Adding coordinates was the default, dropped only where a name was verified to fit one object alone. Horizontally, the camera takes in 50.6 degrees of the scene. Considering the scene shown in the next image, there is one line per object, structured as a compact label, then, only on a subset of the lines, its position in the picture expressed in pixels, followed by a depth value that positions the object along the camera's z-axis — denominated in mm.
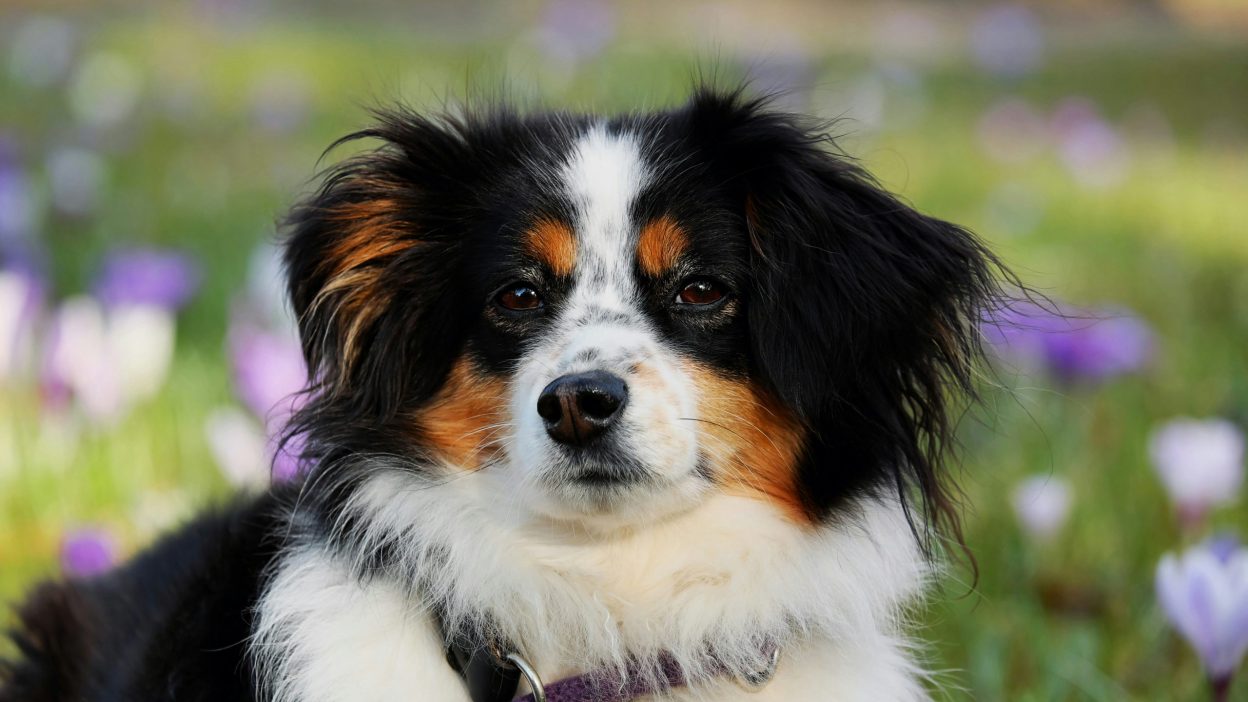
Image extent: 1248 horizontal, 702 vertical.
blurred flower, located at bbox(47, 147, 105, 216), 6781
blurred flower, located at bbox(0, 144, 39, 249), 5488
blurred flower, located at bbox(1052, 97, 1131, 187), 8047
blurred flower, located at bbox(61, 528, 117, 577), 3590
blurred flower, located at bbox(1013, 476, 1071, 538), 3887
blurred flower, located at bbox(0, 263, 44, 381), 4500
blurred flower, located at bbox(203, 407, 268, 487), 4180
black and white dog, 2688
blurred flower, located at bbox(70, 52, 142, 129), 8367
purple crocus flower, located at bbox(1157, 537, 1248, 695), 2811
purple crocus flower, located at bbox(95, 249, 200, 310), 4699
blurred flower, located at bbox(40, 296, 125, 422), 4457
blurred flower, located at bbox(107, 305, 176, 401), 4582
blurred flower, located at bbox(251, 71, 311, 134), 8180
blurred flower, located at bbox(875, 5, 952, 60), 14039
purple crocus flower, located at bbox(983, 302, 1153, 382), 4441
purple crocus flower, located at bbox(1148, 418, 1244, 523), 3643
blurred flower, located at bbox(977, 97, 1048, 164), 9789
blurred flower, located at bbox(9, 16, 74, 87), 9484
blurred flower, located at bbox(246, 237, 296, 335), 4594
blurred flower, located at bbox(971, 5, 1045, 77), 10656
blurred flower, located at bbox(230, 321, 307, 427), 4031
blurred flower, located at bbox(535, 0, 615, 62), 9391
